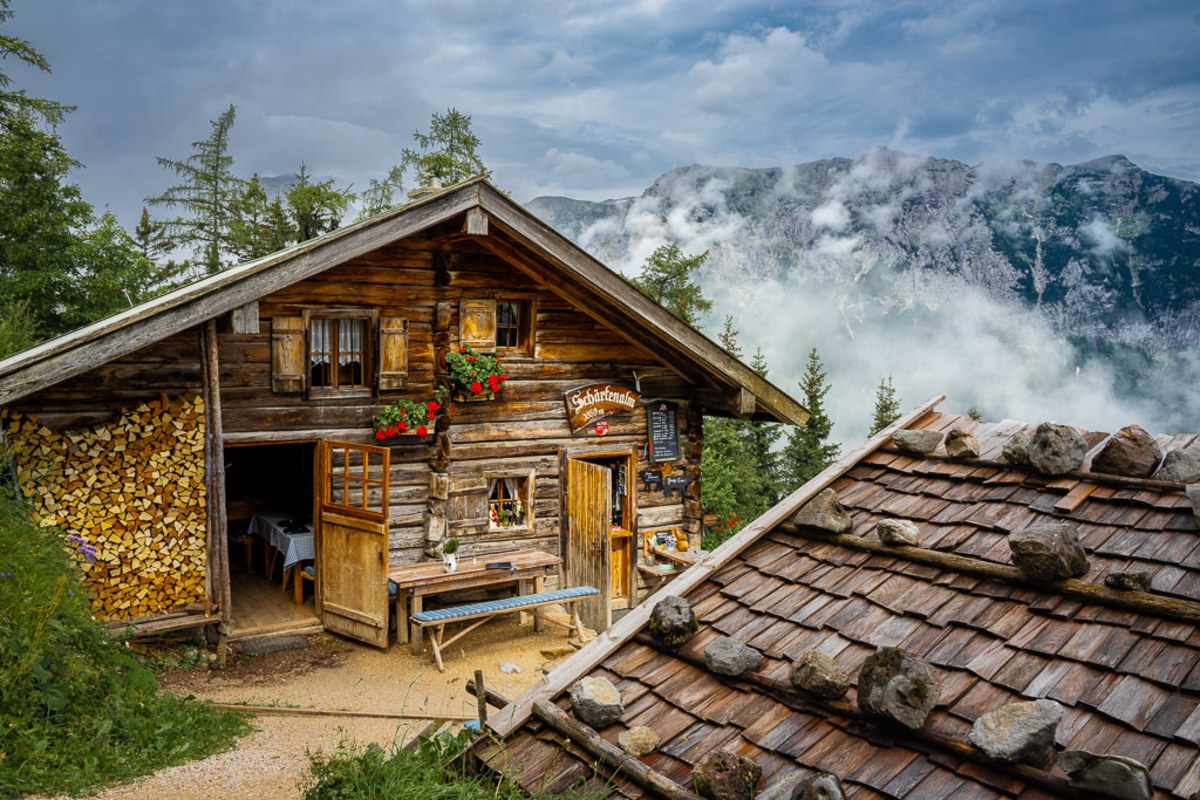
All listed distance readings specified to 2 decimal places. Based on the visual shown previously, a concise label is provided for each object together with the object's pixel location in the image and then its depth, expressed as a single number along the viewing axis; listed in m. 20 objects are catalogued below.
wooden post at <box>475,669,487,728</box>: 3.61
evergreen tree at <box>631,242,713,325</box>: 25.94
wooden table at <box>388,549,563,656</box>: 9.70
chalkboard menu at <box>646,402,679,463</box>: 11.84
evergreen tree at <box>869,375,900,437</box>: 28.96
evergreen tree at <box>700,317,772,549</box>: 20.25
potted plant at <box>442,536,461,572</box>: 9.98
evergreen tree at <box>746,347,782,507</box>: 26.39
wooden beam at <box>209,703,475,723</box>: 7.69
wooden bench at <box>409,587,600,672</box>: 9.32
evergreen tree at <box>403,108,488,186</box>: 26.88
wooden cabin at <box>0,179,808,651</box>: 8.34
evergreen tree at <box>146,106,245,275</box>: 29.86
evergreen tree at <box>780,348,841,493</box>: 27.00
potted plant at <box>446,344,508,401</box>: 10.19
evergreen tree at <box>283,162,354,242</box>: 25.69
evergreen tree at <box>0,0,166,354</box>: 19.52
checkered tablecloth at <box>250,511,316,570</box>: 10.91
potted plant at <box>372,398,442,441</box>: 9.84
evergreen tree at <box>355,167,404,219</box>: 27.52
